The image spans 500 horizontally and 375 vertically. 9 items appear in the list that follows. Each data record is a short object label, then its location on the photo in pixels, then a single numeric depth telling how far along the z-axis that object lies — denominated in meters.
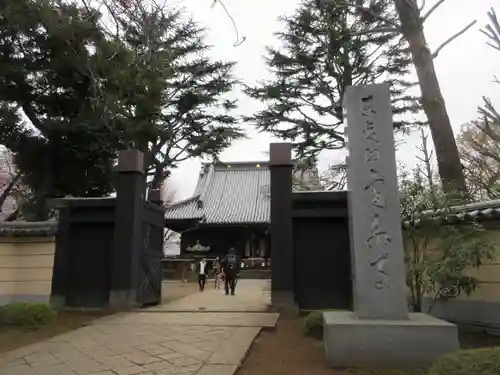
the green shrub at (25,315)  6.43
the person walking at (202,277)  16.70
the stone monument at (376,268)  4.10
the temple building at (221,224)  25.88
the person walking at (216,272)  18.79
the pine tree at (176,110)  6.48
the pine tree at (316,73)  16.77
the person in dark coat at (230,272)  13.93
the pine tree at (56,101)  6.32
